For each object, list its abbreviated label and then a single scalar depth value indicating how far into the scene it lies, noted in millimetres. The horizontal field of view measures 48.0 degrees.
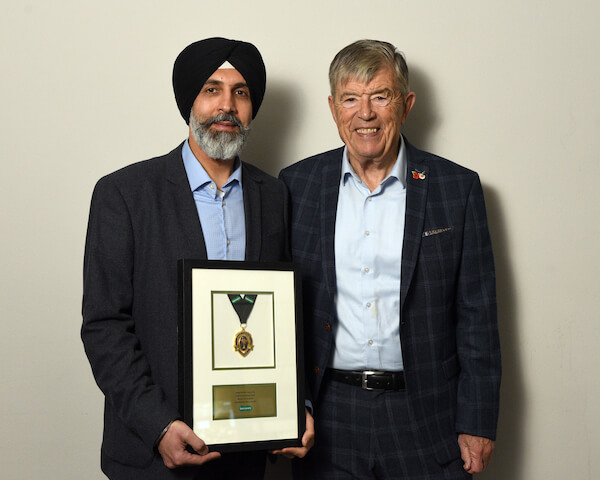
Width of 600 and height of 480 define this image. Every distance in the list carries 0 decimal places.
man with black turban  1811
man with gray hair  2102
